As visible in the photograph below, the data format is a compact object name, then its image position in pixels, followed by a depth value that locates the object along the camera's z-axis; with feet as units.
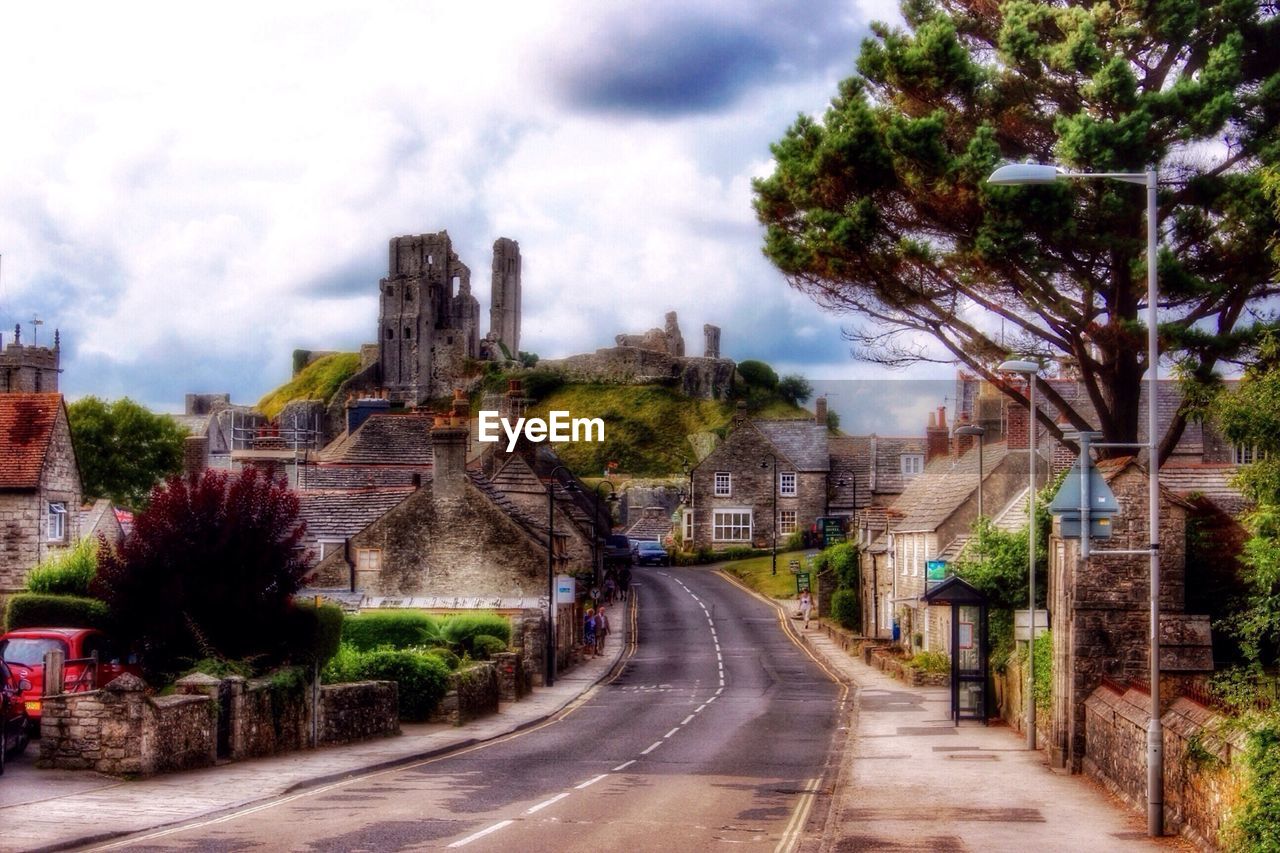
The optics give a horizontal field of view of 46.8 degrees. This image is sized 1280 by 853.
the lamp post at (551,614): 142.72
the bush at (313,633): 86.74
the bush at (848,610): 206.40
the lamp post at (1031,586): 86.74
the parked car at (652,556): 306.96
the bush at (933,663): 141.38
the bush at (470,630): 130.93
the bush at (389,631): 128.16
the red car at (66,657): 80.12
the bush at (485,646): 130.82
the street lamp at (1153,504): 54.44
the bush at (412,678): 102.42
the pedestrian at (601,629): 182.69
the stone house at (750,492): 320.09
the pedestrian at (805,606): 211.20
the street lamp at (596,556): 203.31
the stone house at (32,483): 129.49
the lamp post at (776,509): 299.54
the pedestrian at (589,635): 179.42
